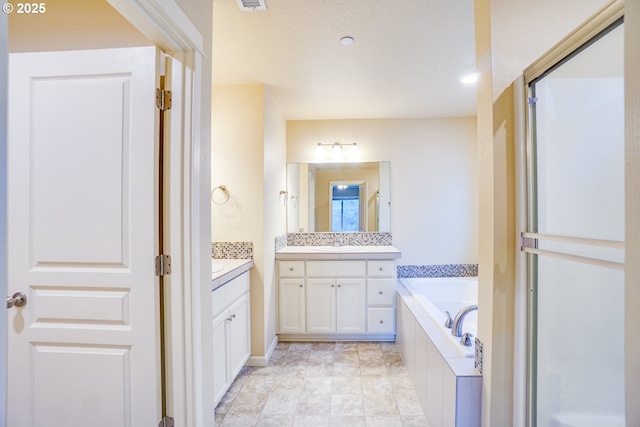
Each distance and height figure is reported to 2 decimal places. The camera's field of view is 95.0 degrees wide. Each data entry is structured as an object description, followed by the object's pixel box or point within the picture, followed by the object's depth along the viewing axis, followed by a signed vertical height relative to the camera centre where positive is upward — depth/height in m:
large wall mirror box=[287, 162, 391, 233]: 3.37 +0.19
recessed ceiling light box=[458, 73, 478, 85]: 2.34 +1.10
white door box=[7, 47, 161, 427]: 1.18 -0.08
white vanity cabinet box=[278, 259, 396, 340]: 2.84 -0.82
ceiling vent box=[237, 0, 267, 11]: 1.49 +1.08
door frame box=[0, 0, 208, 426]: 1.18 -0.09
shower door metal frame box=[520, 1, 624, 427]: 1.09 -0.08
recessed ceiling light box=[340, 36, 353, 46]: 1.83 +1.09
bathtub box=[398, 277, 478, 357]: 2.99 -0.80
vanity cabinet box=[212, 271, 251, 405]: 1.79 -0.81
